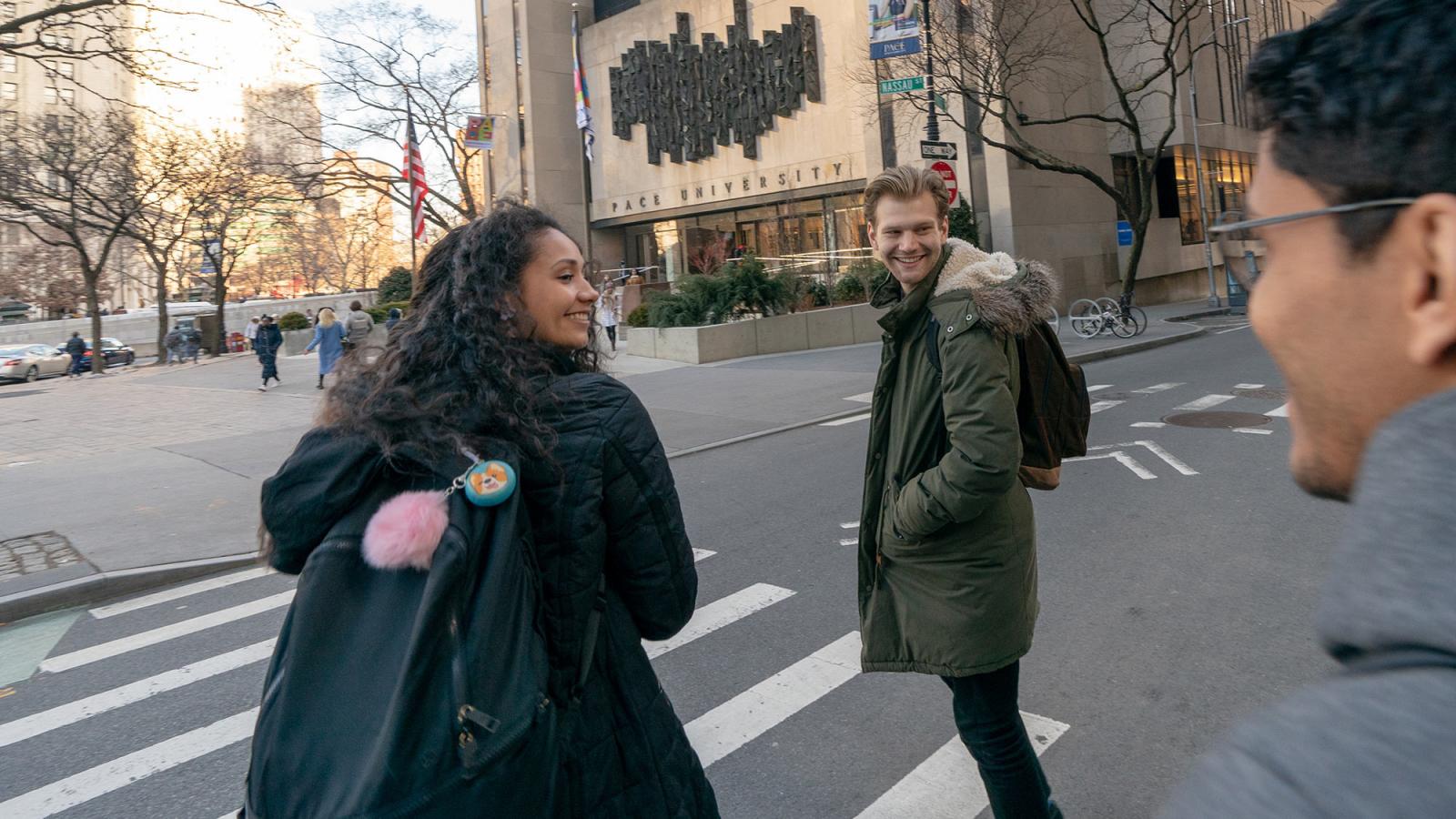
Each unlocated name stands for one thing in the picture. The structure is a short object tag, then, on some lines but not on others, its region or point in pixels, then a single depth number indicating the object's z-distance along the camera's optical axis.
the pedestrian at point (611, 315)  24.78
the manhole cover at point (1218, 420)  10.41
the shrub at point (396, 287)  43.56
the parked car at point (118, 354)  39.31
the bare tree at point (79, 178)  26.14
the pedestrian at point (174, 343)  34.50
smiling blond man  2.68
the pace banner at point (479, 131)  24.48
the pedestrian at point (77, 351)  34.75
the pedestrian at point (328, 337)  19.97
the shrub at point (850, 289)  24.36
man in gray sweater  0.59
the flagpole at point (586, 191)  45.19
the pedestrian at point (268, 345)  20.31
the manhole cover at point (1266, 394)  12.19
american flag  21.90
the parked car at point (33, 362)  33.47
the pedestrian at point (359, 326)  20.12
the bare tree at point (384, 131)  28.50
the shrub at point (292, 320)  35.28
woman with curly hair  1.73
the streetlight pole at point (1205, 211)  27.83
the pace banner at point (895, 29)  16.30
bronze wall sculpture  34.84
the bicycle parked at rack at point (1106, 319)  21.17
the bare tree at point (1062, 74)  22.48
